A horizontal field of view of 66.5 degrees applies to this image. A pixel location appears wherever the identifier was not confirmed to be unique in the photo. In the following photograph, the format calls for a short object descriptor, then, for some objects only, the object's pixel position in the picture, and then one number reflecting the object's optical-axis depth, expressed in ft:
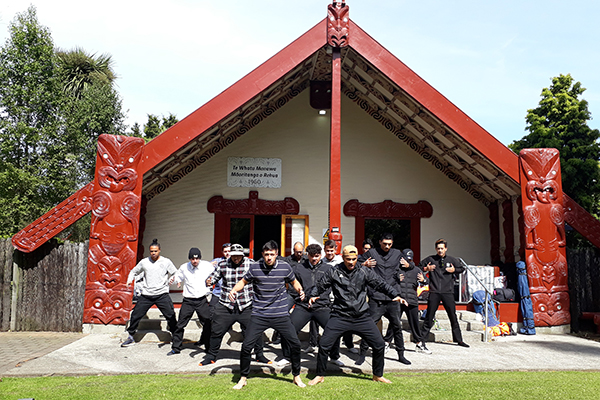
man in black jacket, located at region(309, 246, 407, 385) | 18.42
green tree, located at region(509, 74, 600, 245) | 53.36
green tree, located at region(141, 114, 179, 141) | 92.32
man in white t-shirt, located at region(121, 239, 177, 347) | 24.34
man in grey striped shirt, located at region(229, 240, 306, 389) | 18.04
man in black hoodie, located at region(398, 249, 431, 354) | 23.84
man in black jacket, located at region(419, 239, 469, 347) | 25.14
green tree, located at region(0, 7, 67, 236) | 52.60
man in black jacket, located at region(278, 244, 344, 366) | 21.01
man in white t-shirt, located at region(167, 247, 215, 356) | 23.18
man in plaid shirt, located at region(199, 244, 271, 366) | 19.92
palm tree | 81.20
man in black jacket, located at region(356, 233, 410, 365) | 21.97
